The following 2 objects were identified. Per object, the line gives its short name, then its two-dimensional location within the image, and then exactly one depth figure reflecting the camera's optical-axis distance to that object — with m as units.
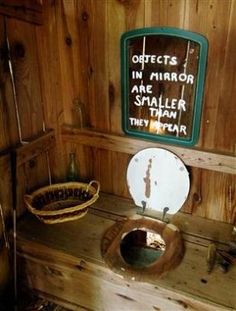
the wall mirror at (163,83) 1.31
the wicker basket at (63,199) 1.53
